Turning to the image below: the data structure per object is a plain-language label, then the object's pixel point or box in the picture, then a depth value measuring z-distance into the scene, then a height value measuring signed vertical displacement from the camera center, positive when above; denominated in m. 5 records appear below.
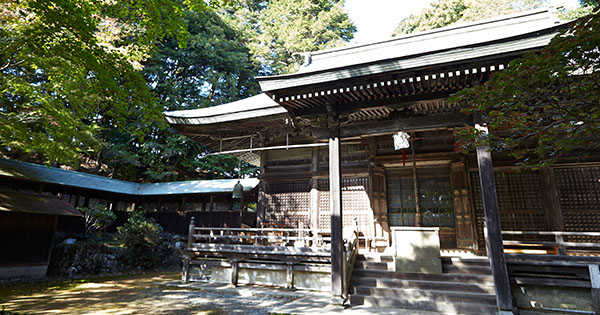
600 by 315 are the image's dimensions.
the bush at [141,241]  12.64 -0.96
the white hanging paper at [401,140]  7.06 +2.01
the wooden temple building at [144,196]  13.70 +1.31
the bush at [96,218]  13.91 +0.04
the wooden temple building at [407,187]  5.74 +1.15
